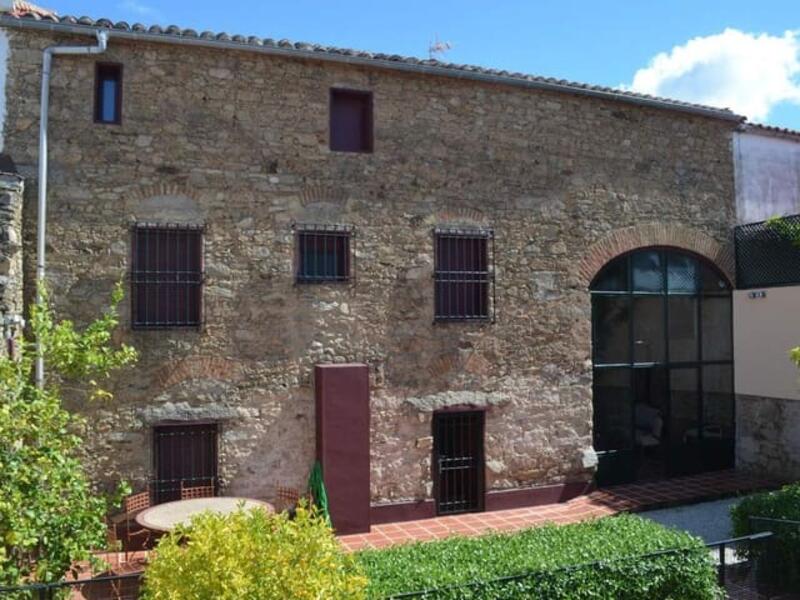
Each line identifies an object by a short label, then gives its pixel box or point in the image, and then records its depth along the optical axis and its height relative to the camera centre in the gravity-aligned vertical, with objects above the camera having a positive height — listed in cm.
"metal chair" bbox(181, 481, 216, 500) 883 -217
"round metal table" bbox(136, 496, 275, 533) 733 -213
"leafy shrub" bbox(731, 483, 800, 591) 690 -217
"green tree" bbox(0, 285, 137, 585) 529 -134
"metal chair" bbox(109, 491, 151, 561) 837 -239
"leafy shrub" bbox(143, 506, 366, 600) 399 -144
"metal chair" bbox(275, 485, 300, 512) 916 -233
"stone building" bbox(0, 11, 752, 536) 870 +103
